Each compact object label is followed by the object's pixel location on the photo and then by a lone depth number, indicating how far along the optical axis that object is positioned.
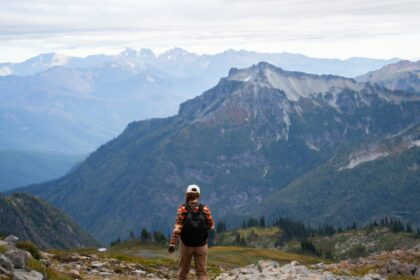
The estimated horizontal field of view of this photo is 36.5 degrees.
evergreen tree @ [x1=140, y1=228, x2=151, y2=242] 171.70
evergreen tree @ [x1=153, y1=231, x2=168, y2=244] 173.70
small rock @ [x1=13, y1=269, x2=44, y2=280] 27.44
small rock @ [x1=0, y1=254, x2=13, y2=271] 28.19
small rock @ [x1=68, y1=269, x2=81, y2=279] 35.08
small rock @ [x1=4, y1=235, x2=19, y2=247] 36.07
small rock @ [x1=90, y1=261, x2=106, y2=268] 43.95
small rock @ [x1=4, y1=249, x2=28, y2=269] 29.53
